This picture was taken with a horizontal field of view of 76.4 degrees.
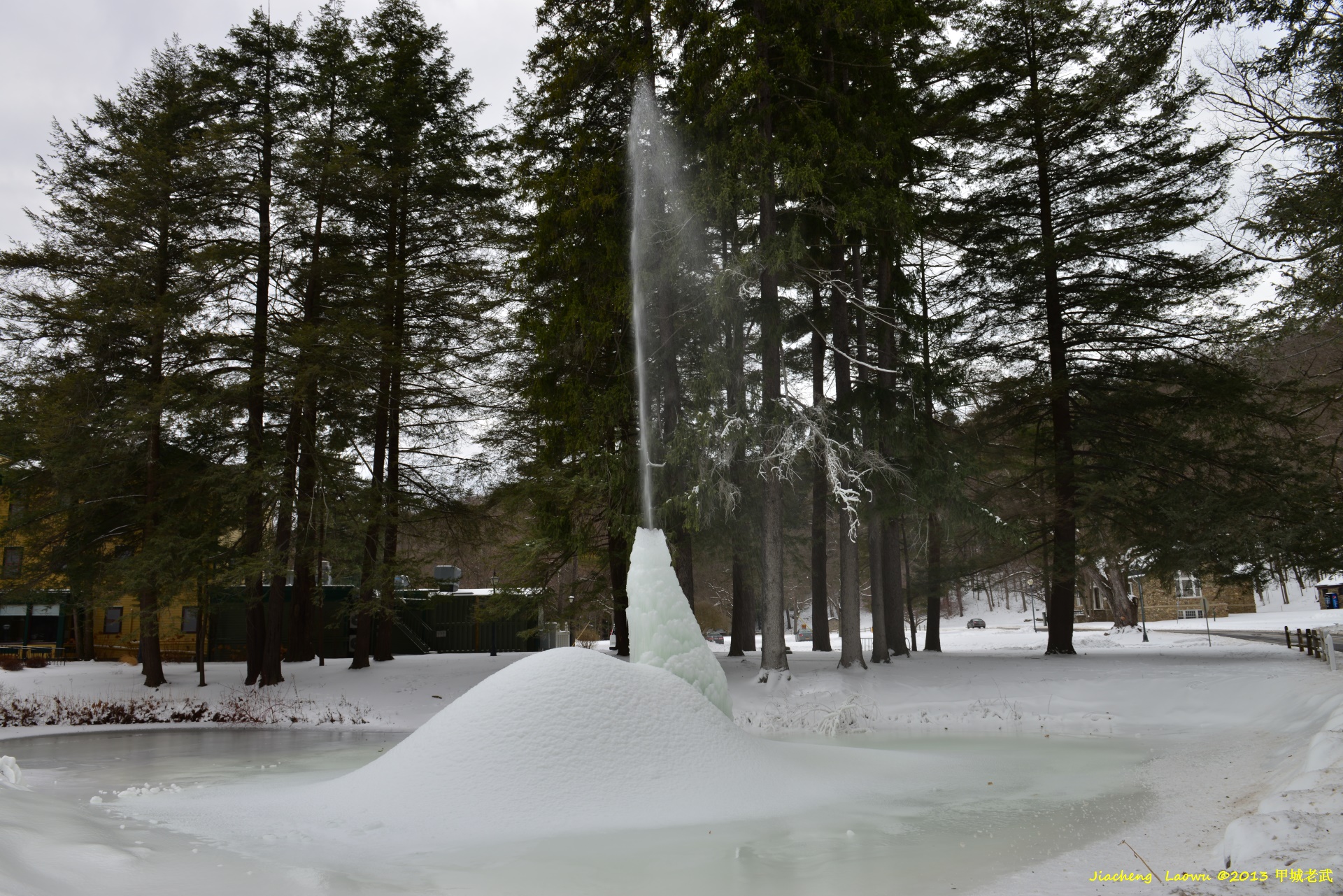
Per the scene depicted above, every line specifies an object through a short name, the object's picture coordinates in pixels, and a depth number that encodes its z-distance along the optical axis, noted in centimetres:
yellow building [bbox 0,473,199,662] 2806
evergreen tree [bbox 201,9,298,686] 1964
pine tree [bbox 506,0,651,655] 1709
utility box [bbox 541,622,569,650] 3058
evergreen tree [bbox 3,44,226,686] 1906
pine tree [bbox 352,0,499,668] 2161
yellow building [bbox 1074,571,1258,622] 4630
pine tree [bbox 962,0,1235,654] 1850
